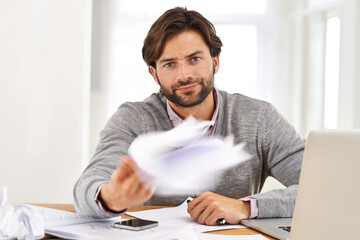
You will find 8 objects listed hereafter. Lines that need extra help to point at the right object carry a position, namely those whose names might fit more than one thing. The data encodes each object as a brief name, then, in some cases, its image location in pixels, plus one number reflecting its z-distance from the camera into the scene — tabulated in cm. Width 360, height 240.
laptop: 108
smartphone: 135
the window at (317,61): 309
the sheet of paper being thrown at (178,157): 115
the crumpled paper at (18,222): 129
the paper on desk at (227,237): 134
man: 170
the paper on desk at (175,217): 141
